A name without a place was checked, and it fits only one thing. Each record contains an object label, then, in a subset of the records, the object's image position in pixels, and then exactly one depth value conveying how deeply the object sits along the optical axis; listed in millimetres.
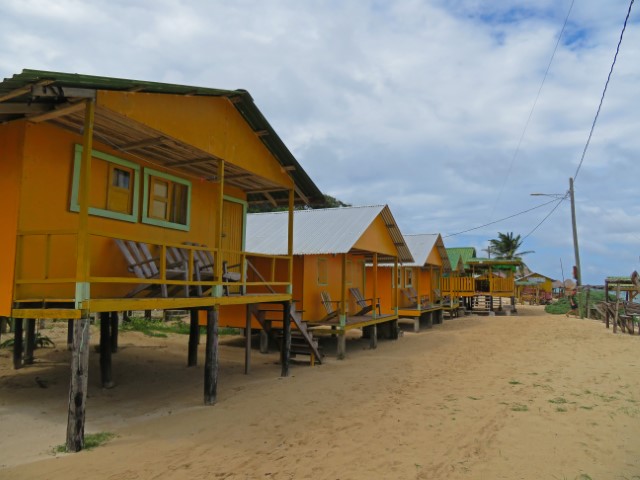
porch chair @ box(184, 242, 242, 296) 10172
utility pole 26516
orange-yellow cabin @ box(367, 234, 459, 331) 24578
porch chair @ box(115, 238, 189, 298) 8539
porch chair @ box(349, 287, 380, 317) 18016
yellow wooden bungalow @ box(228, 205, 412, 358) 15617
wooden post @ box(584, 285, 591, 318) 26266
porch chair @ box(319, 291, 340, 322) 16352
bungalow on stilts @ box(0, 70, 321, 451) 6738
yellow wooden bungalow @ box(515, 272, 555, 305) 47125
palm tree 60781
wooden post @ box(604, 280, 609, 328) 21369
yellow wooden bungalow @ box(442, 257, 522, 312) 31359
